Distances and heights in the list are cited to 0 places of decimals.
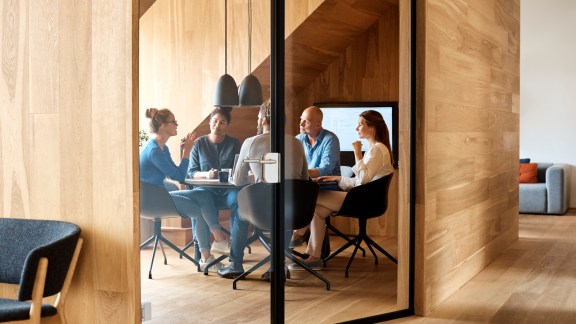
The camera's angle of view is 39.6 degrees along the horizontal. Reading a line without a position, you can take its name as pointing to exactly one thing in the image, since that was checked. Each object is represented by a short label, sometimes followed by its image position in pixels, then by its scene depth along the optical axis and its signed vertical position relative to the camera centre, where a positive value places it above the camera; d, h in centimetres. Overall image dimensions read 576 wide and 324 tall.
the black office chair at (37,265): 315 -49
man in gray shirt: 407 -15
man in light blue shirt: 454 +0
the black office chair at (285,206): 413 -33
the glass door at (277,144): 374 +1
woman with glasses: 363 -11
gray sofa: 1082 -69
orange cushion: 1128 -42
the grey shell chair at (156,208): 360 -29
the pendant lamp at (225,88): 393 +28
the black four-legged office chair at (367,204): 563 -44
